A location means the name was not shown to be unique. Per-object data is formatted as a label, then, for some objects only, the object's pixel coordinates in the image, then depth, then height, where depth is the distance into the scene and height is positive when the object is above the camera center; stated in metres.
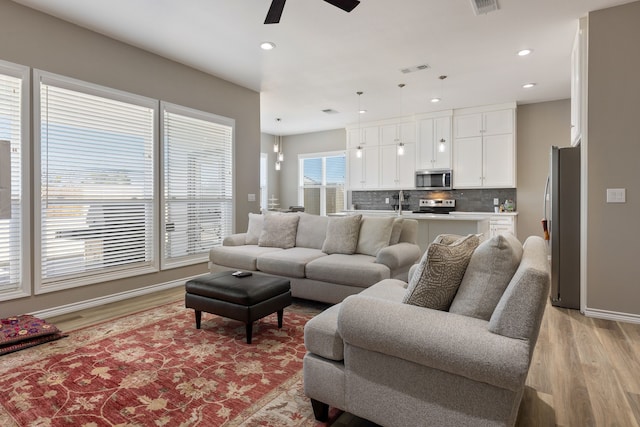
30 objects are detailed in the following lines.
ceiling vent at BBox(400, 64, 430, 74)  4.59 +1.95
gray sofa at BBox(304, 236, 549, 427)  1.28 -0.57
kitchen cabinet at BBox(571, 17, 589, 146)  3.39 +1.39
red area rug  1.82 -1.07
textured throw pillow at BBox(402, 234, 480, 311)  1.59 -0.30
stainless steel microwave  6.82 +0.66
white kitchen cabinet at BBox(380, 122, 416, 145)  7.20 +1.68
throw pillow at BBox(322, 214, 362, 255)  3.85 -0.28
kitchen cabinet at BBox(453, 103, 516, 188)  6.25 +1.21
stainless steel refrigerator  3.61 -0.15
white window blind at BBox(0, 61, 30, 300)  3.07 +0.27
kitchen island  4.44 -0.19
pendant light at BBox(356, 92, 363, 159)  5.82 +1.81
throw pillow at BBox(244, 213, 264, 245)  4.67 -0.25
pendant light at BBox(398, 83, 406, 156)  5.31 +1.11
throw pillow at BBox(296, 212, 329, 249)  4.29 -0.26
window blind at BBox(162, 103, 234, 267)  4.54 +0.41
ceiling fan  2.41 +1.46
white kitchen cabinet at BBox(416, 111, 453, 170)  6.76 +1.40
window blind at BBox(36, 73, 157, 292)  3.41 +0.30
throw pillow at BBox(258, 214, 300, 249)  4.39 -0.26
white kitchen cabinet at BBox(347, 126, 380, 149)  7.68 +1.71
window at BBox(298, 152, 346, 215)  8.73 +0.76
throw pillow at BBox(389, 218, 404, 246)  3.85 -0.23
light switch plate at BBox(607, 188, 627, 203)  3.20 +0.16
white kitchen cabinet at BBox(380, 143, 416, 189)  7.23 +0.96
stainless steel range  7.06 +0.12
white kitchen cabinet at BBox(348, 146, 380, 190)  7.70 +0.97
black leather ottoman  2.68 -0.70
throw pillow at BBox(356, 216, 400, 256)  3.73 -0.26
